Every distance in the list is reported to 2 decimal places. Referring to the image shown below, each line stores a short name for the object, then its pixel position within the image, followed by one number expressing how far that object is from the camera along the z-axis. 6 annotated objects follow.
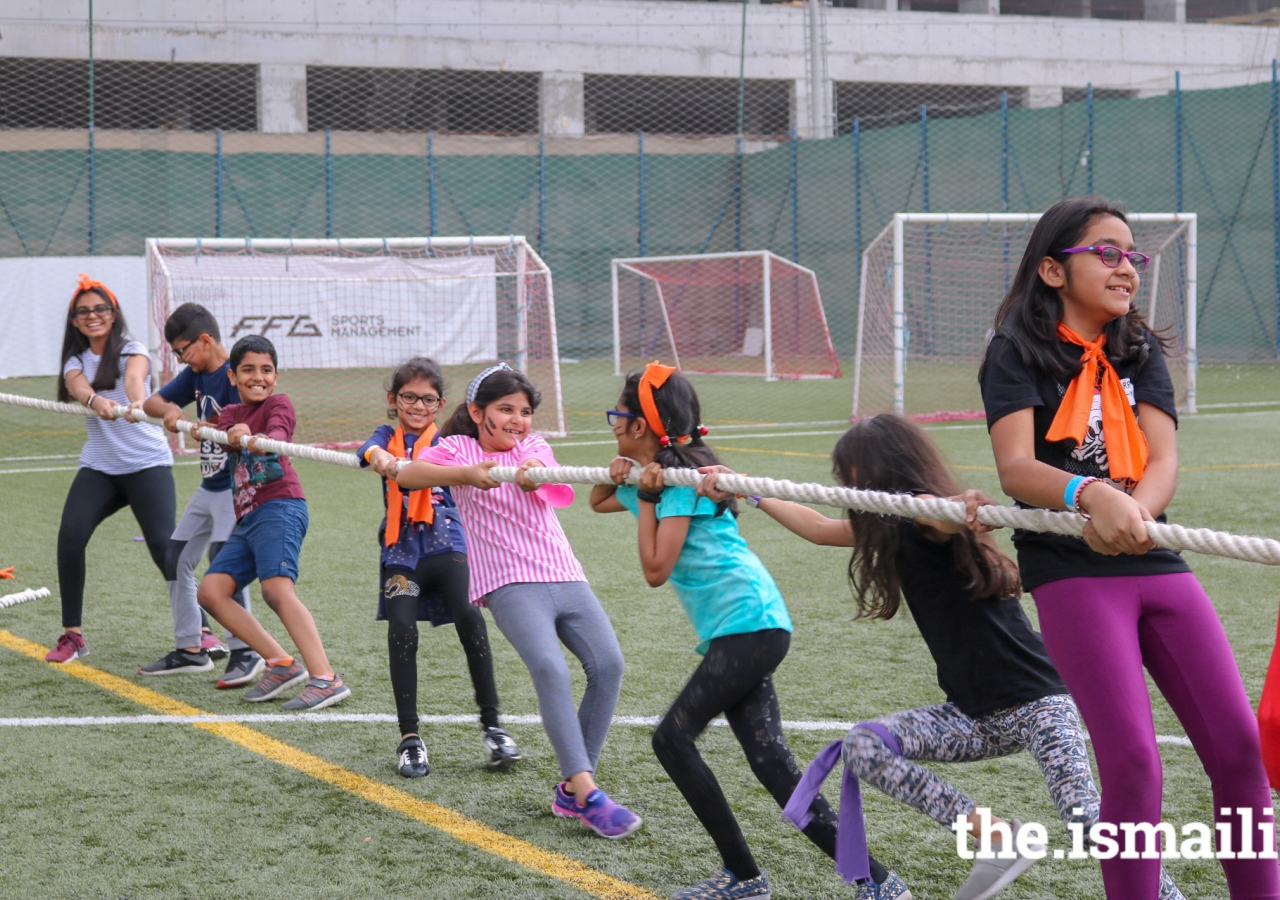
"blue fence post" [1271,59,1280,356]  20.77
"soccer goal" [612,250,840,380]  25.78
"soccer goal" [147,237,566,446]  15.58
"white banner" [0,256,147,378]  21.70
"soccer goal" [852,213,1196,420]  15.35
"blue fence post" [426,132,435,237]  26.90
